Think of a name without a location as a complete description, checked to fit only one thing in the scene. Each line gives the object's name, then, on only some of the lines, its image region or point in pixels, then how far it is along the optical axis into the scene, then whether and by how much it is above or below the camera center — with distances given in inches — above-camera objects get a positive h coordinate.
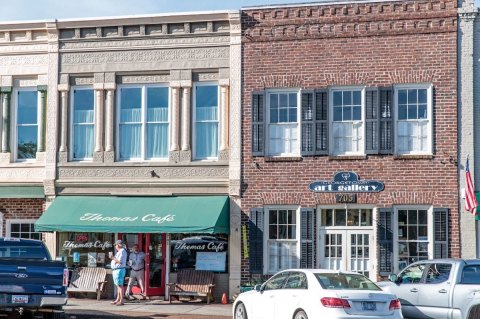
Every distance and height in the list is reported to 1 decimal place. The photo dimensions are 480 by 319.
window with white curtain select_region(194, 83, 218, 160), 948.0 +53.1
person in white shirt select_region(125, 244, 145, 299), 924.6 -105.5
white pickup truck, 620.1 -88.9
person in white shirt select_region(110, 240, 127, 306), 886.4 -103.6
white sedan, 591.2 -90.7
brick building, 874.1 +41.0
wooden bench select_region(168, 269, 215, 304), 906.1 -122.2
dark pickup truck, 649.6 -89.2
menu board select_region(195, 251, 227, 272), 926.4 -98.2
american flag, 825.5 -22.3
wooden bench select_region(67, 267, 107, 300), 942.4 -121.4
